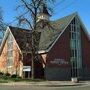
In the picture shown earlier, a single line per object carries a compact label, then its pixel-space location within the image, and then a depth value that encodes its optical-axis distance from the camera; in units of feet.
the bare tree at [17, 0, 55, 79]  125.49
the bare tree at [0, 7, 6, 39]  178.40
